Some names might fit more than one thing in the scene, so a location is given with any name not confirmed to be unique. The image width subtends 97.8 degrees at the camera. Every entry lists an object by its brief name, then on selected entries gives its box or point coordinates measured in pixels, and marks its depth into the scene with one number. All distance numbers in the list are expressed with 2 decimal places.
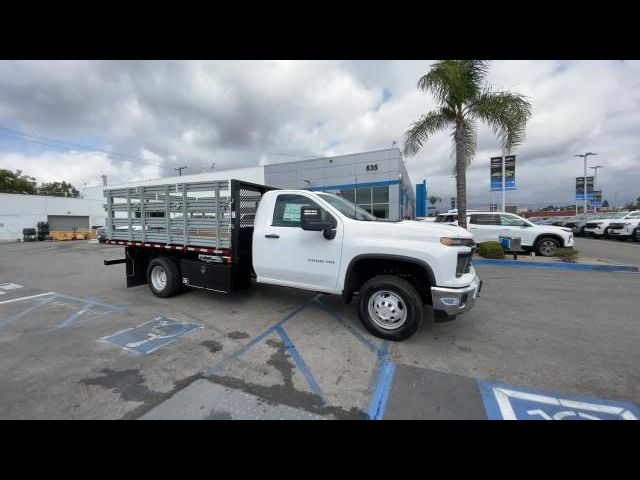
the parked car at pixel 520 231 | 10.64
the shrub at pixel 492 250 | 9.80
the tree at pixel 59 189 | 56.59
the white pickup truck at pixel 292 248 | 3.58
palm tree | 9.61
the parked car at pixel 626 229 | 16.38
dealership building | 20.30
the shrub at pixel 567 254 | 9.32
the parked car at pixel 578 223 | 21.45
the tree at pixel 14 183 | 42.19
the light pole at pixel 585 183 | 31.66
